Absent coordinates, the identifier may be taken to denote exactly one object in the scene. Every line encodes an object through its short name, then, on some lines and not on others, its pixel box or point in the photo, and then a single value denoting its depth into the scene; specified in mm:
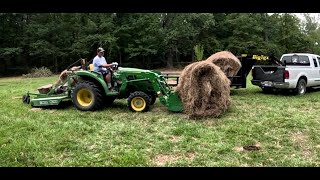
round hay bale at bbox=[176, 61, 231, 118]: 6095
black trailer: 9380
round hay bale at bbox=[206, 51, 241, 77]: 8955
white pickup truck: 9161
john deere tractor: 6720
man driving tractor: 7057
